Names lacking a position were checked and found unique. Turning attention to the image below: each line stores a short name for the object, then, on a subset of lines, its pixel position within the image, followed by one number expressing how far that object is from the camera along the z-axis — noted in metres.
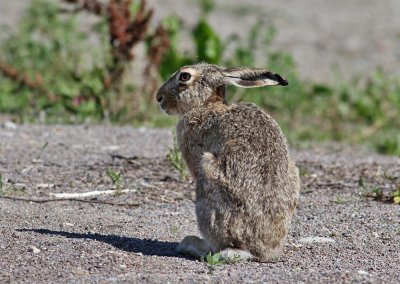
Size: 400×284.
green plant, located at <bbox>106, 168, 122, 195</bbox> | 15.45
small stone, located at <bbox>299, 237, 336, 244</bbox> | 13.46
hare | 12.14
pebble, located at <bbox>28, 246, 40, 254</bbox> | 12.27
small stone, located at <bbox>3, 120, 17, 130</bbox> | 20.50
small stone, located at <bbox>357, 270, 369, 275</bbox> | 11.67
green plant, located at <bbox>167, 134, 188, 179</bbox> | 16.16
